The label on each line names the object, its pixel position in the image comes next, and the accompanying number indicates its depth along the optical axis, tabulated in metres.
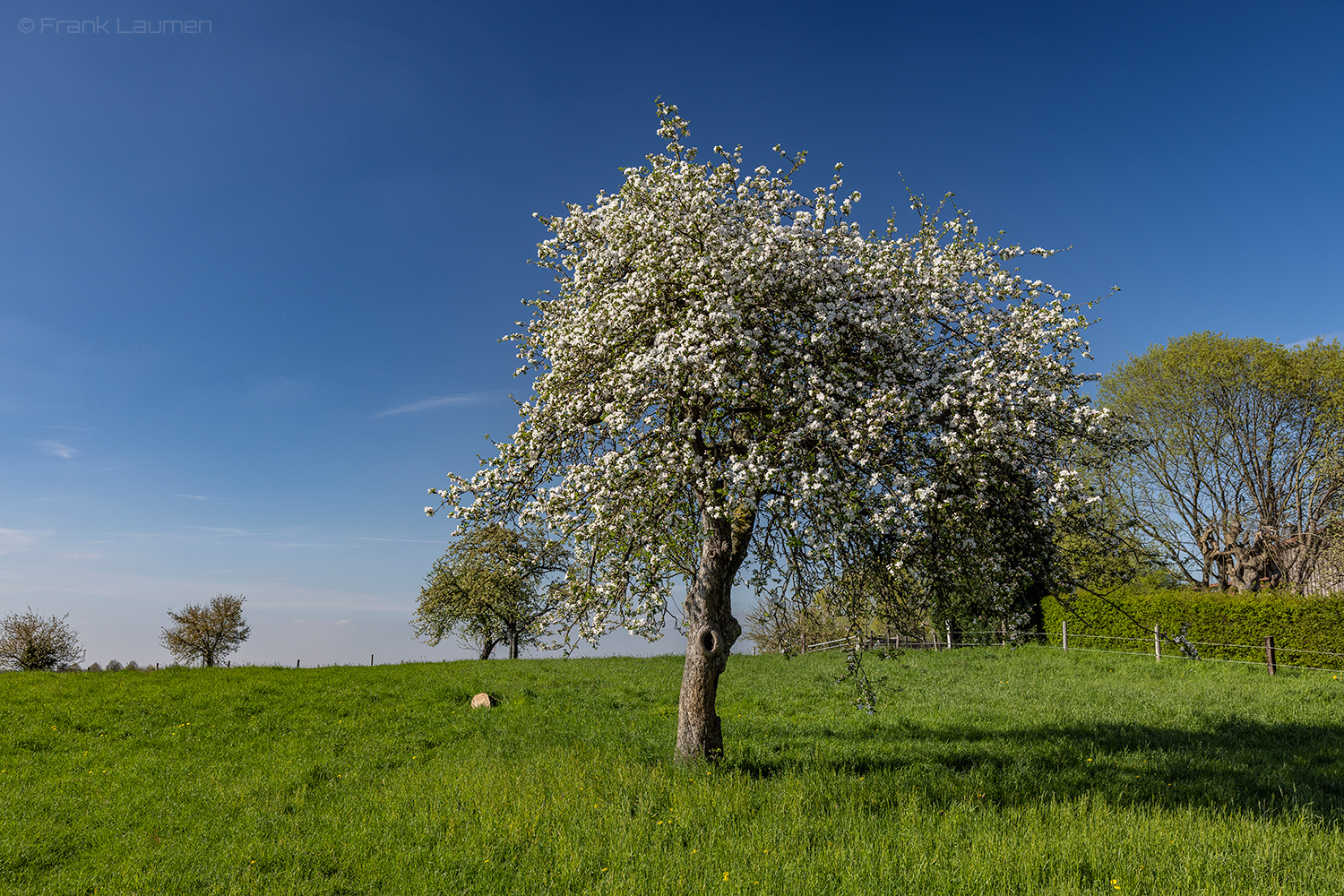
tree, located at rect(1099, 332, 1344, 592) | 34.53
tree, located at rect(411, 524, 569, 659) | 42.97
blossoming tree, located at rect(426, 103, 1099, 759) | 10.36
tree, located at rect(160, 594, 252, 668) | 48.34
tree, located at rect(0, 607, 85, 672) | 41.34
